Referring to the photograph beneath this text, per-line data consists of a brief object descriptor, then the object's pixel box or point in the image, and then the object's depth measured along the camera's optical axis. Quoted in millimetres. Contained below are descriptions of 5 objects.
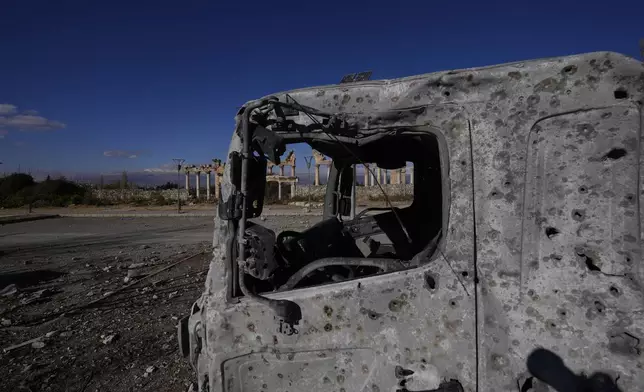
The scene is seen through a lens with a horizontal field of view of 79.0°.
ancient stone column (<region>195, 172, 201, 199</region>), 37769
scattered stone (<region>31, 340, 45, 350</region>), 4102
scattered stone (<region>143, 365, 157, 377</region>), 3564
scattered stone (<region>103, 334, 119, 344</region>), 4196
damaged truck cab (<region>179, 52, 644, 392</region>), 1670
